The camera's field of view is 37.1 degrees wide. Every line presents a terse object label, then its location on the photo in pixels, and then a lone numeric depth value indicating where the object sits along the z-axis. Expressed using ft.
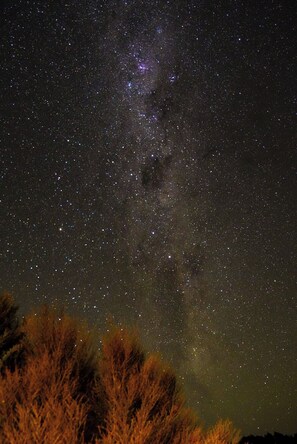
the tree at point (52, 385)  17.43
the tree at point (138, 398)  19.22
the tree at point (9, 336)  24.04
